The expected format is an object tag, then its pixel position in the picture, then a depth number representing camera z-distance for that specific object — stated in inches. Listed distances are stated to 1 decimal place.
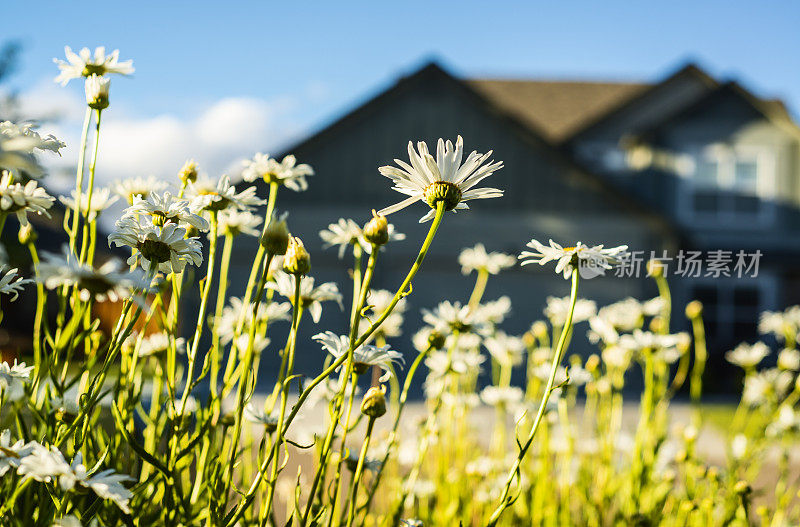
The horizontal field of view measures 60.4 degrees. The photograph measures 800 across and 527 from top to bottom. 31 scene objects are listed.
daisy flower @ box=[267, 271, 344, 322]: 49.9
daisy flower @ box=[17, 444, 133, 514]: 30.9
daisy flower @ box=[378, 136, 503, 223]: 36.5
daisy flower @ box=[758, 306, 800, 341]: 90.0
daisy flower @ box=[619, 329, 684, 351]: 75.5
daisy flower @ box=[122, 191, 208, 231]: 40.4
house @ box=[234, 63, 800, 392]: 386.0
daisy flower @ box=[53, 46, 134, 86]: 52.8
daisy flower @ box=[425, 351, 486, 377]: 62.4
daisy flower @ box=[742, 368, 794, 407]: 90.3
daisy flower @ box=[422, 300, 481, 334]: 53.8
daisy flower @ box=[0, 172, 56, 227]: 37.9
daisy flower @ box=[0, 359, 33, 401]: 37.9
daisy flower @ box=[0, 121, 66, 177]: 17.9
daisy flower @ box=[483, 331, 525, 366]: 93.7
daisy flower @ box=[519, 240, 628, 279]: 39.4
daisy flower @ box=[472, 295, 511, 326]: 77.1
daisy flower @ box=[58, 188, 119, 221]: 56.9
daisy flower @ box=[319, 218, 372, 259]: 55.7
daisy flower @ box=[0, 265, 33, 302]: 40.4
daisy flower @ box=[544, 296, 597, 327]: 90.4
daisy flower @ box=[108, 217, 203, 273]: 37.8
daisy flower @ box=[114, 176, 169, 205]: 57.1
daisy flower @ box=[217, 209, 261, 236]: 58.1
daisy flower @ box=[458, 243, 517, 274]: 80.1
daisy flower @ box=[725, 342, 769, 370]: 96.4
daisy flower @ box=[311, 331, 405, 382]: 42.2
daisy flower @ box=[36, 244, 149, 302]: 29.2
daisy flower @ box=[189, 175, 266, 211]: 43.4
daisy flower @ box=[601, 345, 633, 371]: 82.2
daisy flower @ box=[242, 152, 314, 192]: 52.7
